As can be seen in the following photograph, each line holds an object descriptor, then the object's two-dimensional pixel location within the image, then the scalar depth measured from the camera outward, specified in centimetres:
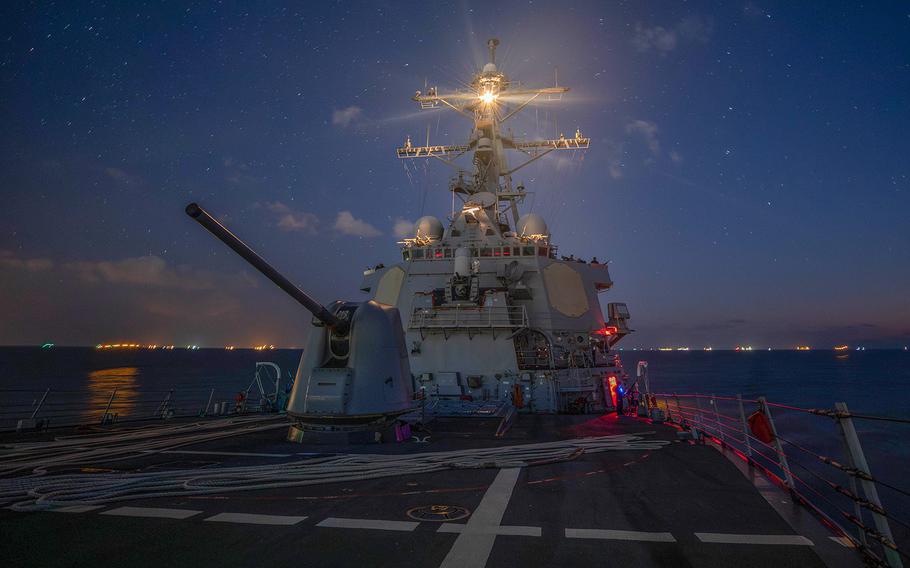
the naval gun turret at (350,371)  805
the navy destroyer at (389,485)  333
